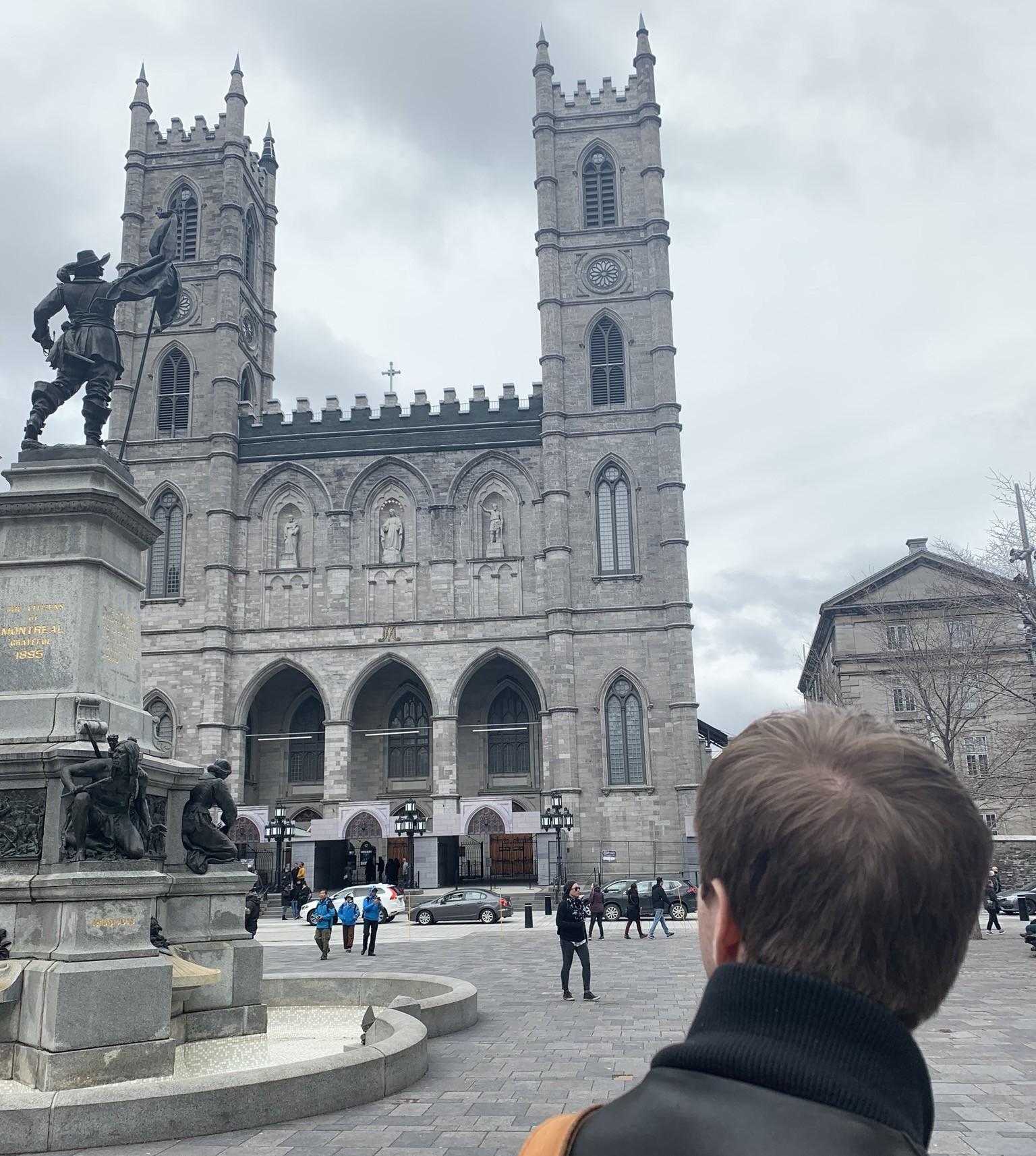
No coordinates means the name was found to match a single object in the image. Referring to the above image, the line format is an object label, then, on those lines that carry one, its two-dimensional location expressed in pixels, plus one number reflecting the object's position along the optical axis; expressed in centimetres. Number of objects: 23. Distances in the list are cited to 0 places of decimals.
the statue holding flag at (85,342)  1009
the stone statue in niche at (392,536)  4491
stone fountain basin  602
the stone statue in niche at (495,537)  4453
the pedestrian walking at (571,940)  1312
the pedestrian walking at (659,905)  2548
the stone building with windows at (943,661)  2534
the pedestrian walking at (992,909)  2506
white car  3058
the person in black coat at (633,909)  2502
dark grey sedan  3075
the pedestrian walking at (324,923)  1886
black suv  3130
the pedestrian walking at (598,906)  2348
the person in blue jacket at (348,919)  2012
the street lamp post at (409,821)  3431
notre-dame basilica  4119
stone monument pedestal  717
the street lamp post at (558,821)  3503
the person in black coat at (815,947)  112
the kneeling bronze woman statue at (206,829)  930
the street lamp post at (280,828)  3600
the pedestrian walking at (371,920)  2016
